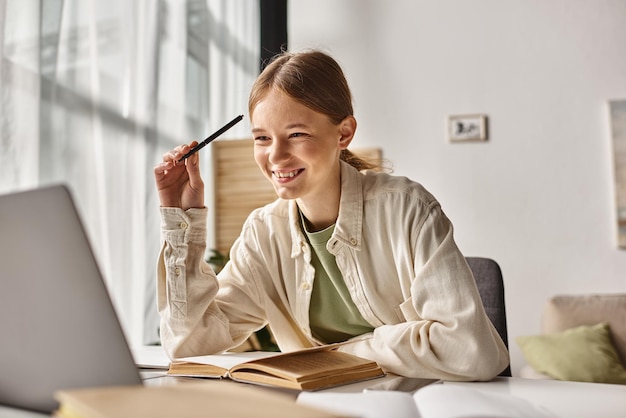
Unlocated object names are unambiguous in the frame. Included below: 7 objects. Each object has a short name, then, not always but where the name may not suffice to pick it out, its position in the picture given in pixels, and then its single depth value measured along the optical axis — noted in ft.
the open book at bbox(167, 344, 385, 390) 2.83
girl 3.64
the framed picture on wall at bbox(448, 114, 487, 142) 12.34
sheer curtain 6.28
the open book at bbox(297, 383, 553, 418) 1.87
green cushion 9.54
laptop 1.91
